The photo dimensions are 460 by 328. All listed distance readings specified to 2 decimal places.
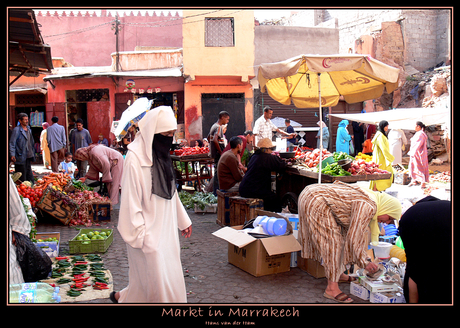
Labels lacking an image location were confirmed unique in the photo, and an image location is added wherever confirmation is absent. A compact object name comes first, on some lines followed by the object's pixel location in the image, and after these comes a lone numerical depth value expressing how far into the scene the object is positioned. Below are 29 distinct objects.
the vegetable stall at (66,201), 6.79
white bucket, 4.68
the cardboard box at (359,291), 4.02
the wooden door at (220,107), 16.89
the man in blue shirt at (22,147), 9.30
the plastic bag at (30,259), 3.87
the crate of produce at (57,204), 6.78
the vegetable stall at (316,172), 6.02
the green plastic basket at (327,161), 6.39
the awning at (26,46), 6.23
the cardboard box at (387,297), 3.74
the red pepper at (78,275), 4.45
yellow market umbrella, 5.36
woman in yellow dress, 8.70
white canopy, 10.98
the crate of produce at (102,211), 7.29
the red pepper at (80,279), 4.37
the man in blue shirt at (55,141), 12.45
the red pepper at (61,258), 5.10
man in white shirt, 9.22
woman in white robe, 3.09
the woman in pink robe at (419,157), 10.39
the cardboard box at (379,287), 3.88
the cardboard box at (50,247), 5.10
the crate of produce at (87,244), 5.37
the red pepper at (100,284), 4.25
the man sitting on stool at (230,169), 6.94
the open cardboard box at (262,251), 4.52
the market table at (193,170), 9.55
